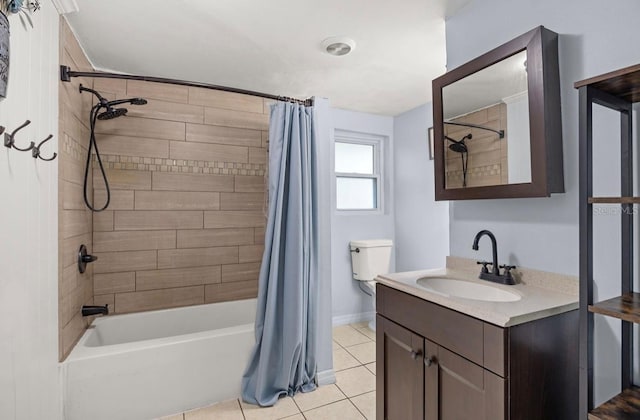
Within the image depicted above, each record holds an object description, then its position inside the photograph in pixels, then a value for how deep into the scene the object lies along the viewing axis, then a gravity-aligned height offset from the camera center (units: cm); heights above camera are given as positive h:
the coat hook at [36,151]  134 +27
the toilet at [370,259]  316 -50
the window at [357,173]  341 +42
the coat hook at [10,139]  114 +27
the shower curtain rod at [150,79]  171 +79
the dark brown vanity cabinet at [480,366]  101 -57
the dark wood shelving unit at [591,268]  91 -18
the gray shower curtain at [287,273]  204 -42
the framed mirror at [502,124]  126 +40
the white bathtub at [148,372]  171 -94
